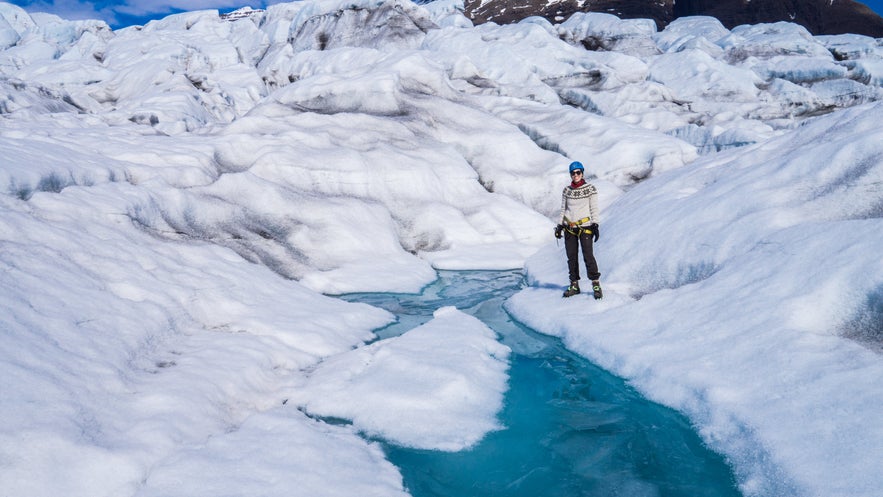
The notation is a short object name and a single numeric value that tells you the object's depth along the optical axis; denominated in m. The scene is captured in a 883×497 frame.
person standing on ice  8.55
